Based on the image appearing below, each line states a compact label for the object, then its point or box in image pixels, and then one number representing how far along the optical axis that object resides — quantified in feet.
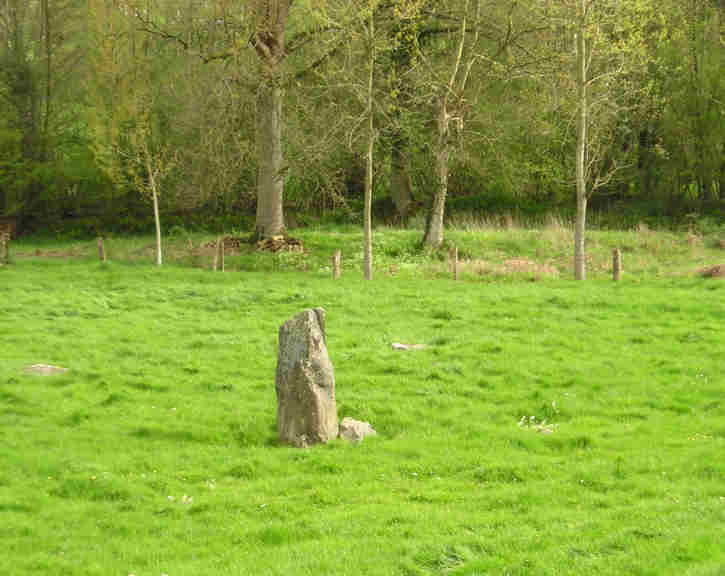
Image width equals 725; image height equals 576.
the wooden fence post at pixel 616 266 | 96.78
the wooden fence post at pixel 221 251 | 108.37
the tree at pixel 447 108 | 111.23
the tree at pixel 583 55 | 98.02
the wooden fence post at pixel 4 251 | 119.44
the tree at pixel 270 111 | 109.29
